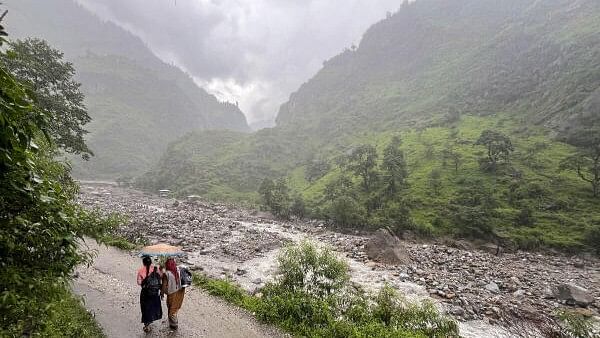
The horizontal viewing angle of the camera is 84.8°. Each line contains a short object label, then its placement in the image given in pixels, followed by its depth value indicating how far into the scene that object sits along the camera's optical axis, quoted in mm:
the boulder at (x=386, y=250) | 29122
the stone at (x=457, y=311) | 18641
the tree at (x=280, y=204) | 57344
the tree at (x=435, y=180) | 51728
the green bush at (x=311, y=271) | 16219
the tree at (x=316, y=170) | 92825
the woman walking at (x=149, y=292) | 10805
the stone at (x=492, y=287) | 23056
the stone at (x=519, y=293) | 22405
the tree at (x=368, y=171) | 58091
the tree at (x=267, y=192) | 60156
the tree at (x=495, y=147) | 53812
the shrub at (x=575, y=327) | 14172
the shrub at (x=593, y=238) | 32844
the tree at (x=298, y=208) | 57094
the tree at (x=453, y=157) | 59469
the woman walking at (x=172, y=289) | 11297
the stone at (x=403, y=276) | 25375
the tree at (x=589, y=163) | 41438
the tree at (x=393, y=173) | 52625
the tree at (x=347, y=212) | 46203
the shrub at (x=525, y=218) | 38750
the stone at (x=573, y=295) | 20938
